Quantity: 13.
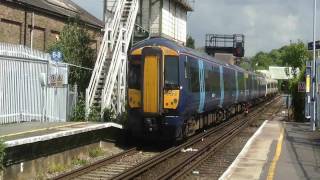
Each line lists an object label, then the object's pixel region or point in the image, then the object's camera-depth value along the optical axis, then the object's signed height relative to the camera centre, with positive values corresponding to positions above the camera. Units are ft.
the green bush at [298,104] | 113.29 -2.38
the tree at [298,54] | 228.06 +15.46
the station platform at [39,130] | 42.70 -3.25
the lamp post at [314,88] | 83.34 +0.59
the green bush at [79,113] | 68.59 -2.42
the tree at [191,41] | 259.72 +23.31
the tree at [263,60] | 536.01 +32.04
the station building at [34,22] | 84.48 +11.27
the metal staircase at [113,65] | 73.26 +3.50
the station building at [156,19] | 105.70 +13.92
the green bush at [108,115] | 69.78 -2.75
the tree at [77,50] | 84.38 +6.21
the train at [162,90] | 59.21 +0.24
